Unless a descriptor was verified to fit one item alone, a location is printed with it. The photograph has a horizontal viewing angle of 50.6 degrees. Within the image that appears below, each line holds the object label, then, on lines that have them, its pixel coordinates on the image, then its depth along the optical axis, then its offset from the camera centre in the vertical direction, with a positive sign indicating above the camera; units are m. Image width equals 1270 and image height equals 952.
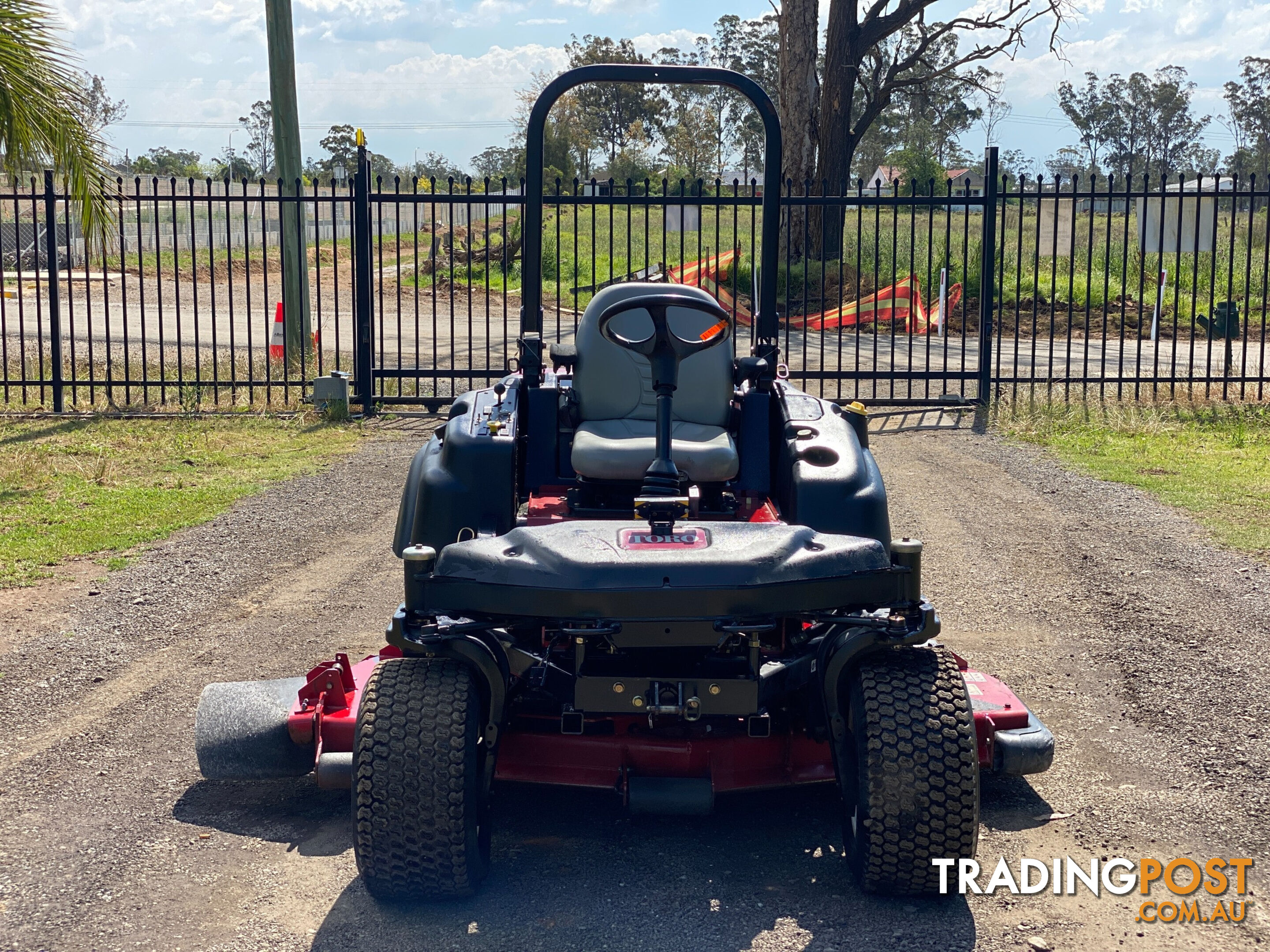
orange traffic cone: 13.91 -0.36
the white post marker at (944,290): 14.35 +0.25
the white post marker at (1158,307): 13.75 +0.07
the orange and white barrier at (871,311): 19.67 +0.03
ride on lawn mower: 3.36 -0.96
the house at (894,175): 47.53 +5.36
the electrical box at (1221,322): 19.34 -0.12
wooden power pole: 13.55 +1.65
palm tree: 9.28 +1.38
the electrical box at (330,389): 12.41 -0.72
